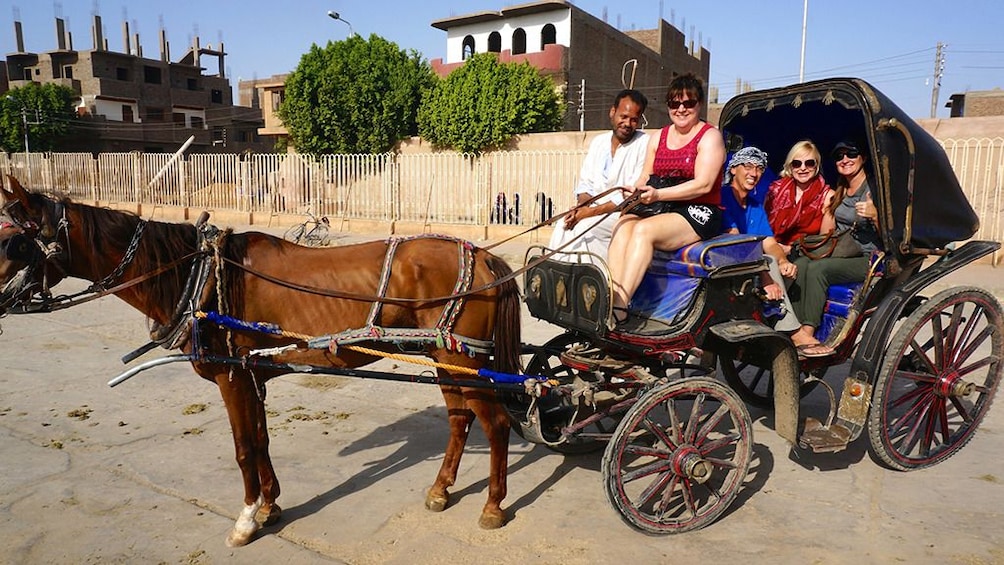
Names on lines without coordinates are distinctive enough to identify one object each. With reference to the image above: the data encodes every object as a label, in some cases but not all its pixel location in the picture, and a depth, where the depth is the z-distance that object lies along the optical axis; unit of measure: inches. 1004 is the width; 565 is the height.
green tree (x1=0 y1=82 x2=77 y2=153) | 1501.0
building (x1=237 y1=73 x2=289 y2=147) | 1212.0
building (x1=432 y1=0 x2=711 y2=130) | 1088.8
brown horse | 120.3
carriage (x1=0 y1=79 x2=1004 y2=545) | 122.3
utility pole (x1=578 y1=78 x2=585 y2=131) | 993.4
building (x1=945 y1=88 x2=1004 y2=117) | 876.9
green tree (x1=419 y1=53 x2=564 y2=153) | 741.9
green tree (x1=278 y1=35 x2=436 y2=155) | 828.6
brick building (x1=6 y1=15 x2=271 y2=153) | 1756.9
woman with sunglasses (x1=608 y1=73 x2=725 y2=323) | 132.8
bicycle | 506.9
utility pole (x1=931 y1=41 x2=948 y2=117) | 1605.6
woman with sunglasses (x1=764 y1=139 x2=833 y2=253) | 170.2
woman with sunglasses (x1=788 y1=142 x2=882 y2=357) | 157.2
